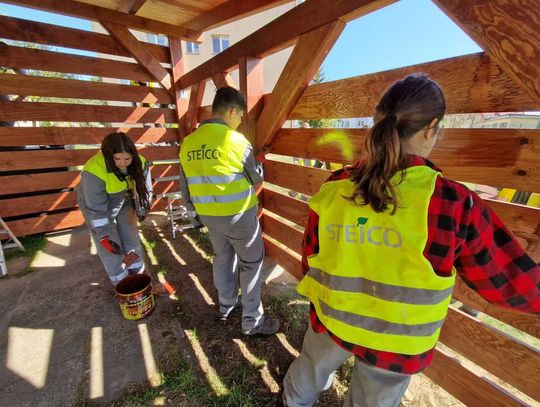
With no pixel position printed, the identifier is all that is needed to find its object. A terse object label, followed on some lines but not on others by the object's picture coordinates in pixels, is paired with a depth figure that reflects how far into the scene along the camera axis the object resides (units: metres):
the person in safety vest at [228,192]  1.94
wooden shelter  1.31
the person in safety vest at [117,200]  2.40
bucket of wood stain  2.48
